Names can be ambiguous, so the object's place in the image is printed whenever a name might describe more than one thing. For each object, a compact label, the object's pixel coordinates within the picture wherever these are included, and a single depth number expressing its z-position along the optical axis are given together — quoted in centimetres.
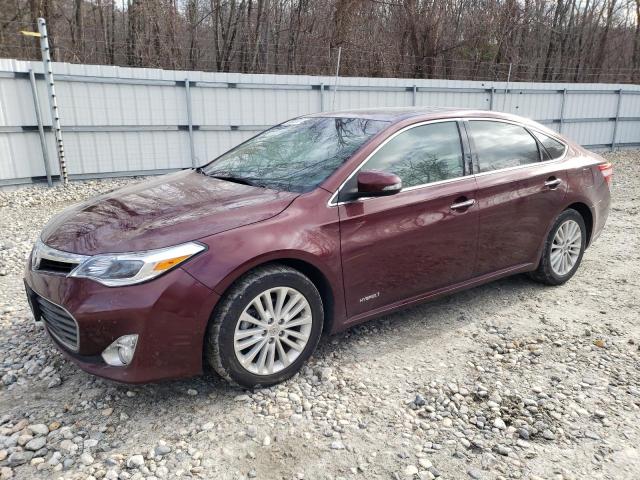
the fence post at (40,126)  823
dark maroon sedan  265
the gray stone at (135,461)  243
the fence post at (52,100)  803
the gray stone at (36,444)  254
